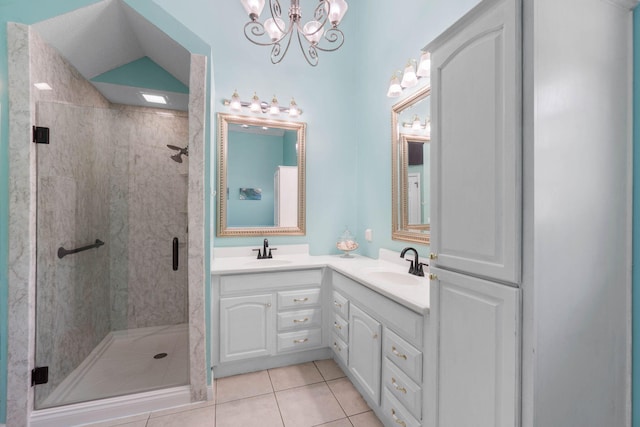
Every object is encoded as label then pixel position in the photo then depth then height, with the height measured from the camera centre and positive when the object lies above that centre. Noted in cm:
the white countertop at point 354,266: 146 -41
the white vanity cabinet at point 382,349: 132 -77
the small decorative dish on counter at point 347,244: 265 -29
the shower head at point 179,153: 205 +44
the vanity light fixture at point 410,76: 184 +96
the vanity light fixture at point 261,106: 253 +98
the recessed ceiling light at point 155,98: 248 +100
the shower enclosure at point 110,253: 174 -32
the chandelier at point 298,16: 147 +112
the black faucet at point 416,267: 189 -37
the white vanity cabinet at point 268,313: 208 -77
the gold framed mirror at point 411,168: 197 +34
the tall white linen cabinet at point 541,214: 84 +0
